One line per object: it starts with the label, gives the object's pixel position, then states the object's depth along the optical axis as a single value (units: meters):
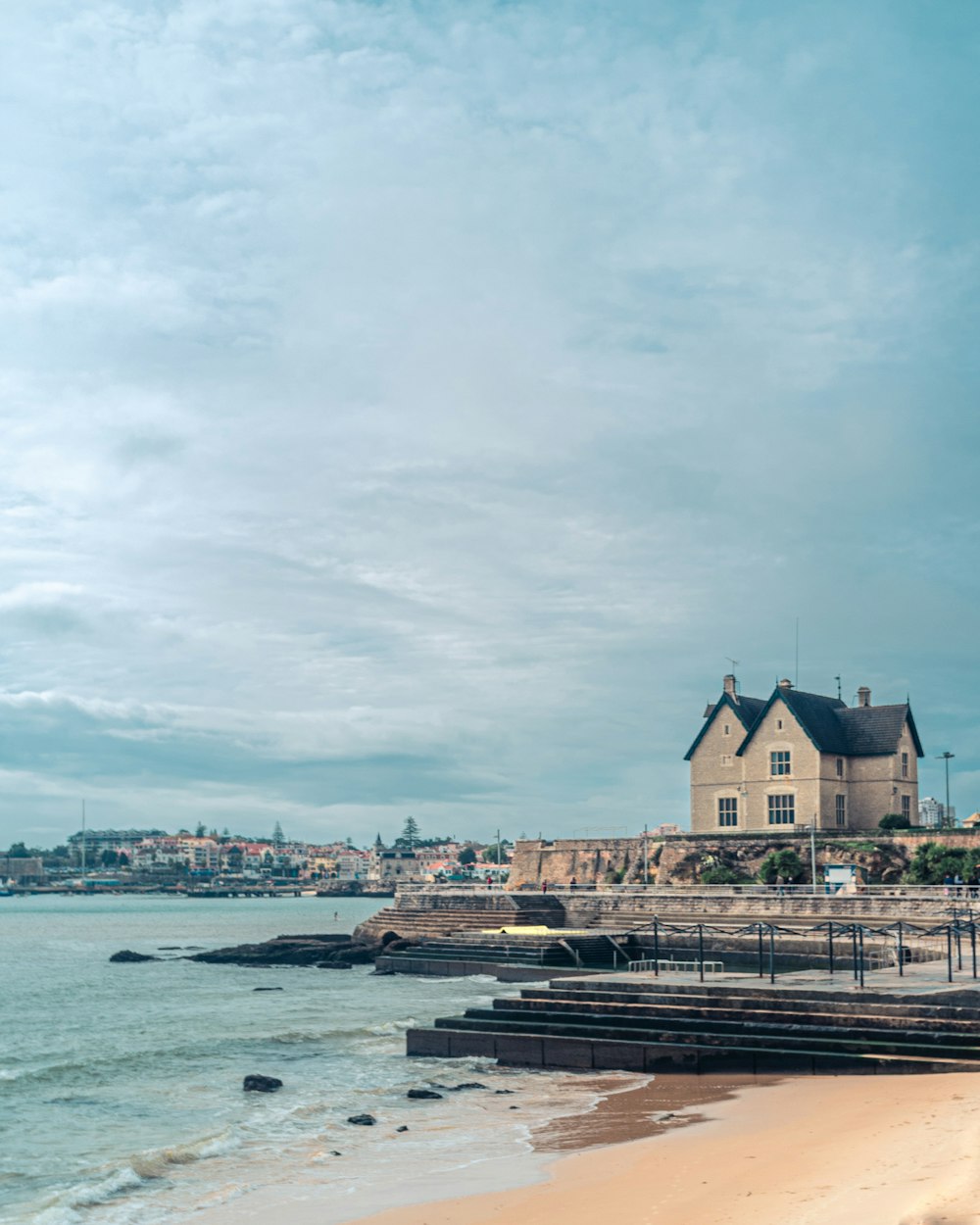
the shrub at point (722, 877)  69.44
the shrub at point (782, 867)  66.88
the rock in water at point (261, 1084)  29.58
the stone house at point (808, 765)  74.56
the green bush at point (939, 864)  61.38
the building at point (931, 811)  96.81
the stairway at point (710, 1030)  24.89
